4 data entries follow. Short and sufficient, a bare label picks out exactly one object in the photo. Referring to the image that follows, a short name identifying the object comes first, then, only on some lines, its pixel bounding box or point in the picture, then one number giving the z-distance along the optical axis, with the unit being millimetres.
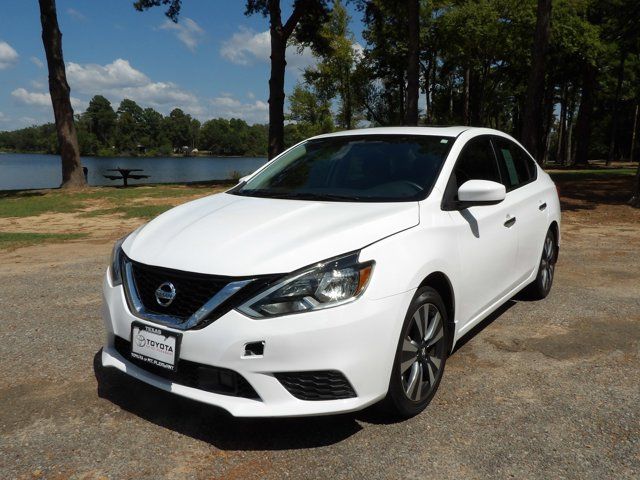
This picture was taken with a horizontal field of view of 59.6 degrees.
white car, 2607
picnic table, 21472
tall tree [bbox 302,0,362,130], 38719
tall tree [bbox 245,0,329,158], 20172
